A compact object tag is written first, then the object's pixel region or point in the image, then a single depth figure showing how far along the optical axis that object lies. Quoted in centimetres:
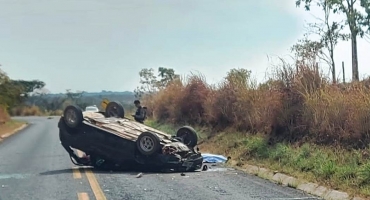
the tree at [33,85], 11488
